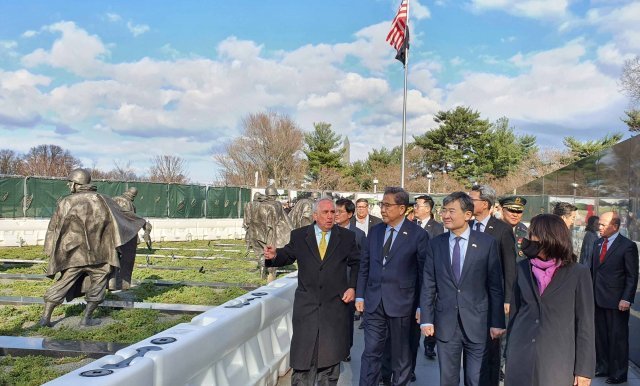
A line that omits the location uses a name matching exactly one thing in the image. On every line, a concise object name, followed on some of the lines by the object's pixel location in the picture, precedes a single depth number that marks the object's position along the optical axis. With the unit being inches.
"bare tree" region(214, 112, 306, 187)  2142.0
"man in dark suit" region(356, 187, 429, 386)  185.6
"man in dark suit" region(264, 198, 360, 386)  173.2
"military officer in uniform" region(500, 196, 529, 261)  235.8
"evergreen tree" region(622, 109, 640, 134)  1609.7
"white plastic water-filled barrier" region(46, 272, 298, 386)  101.7
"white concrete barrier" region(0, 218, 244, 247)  742.5
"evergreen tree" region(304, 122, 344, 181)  2401.6
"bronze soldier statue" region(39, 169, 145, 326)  270.8
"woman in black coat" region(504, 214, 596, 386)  126.4
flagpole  751.7
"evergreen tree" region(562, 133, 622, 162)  1806.1
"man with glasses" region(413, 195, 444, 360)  310.7
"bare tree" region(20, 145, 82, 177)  2272.4
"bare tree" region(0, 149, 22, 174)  2161.7
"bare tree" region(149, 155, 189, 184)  2407.7
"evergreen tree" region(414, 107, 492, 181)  2054.6
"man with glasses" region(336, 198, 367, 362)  280.1
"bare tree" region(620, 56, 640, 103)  1357.0
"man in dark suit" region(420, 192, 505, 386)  162.9
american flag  754.2
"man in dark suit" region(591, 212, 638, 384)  222.8
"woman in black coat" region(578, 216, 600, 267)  254.1
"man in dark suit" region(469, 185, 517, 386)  180.4
